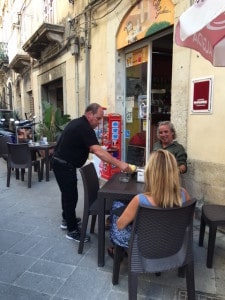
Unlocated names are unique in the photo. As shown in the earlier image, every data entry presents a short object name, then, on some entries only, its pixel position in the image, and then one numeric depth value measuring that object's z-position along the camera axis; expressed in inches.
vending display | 223.7
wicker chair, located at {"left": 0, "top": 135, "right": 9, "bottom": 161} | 281.9
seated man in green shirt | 137.6
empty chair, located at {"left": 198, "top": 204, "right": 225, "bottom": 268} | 106.0
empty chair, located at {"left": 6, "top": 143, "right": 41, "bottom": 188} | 223.3
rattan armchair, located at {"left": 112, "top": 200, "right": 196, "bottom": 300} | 75.6
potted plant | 294.2
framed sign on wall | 144.9
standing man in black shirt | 119.0
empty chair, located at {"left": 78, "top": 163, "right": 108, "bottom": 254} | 116.8
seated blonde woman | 75.3
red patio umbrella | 80.4
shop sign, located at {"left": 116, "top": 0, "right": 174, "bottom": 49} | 175.9
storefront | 208.7
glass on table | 117.3
